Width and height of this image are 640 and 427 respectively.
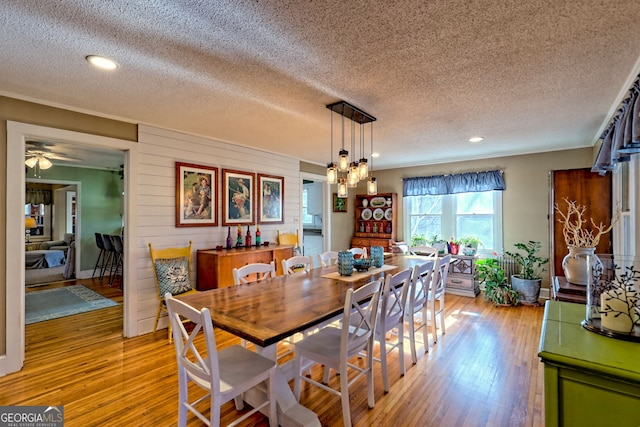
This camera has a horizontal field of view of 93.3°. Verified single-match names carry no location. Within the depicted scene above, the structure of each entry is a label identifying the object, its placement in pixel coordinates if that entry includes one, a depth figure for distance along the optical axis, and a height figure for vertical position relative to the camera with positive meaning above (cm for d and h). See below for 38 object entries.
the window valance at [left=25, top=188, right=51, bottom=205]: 792 +51
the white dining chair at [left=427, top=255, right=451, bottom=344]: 313 -78
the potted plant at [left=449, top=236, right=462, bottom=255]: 521 -55
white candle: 124 -40
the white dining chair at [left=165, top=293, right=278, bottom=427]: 155 -92
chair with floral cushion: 338 -66
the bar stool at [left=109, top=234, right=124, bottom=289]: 542 -83
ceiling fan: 446 +102
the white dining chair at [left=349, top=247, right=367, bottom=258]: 384 -48
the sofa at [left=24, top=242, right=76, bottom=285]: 591 -102
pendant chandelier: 272 +46
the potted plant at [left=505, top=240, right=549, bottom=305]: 450 -88
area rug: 406 -132
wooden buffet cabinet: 362 -58
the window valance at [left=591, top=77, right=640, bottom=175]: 180 +57
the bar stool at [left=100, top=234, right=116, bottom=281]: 576 -82
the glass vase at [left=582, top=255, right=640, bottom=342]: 124 -37
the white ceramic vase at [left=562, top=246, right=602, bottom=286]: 254 -43
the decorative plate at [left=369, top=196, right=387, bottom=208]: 642 +29
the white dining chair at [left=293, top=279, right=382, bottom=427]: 189 -91
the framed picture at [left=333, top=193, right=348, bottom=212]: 638 +24
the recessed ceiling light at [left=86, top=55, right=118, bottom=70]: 198 +104
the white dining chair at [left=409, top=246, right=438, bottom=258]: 422 -48
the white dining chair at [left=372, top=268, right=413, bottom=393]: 230 -83
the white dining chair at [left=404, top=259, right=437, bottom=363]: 272 -83
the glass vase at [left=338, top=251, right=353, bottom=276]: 281 -46
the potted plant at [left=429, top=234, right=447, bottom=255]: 532 -51
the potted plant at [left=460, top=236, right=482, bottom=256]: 516 -51
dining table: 159 -58
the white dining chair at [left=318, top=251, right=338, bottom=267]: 355 -52
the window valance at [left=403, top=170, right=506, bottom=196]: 517 +59
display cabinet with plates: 625 -10
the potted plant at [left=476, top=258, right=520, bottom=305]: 451 -105
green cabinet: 102 -59
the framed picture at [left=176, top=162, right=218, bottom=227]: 374 +26
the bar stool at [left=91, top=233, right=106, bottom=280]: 614 -83
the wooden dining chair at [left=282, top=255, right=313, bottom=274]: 304 -50
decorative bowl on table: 301 -48
